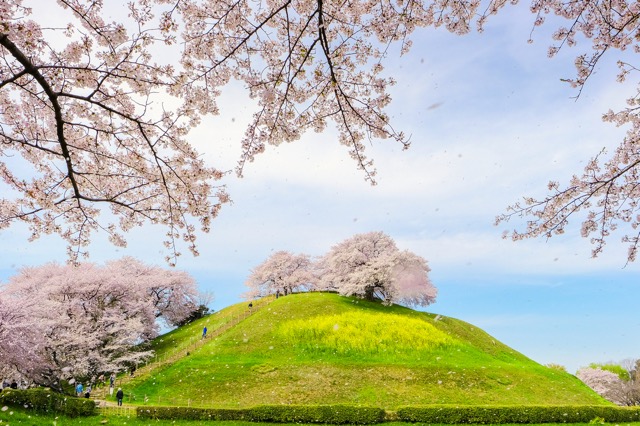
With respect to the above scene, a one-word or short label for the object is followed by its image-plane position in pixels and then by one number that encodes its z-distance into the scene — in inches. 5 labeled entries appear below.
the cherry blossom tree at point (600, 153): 250.7
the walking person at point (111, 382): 982.4
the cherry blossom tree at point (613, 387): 1831.9
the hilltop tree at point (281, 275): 2110.0
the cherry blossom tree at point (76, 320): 867.4
